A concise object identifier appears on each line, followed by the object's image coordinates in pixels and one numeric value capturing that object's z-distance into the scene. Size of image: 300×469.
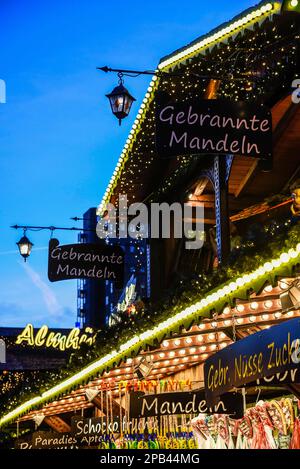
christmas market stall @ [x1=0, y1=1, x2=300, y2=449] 7.16
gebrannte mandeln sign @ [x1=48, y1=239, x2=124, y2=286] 16.45
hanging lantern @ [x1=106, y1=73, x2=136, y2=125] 11.80
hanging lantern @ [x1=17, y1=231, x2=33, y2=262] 20.14
